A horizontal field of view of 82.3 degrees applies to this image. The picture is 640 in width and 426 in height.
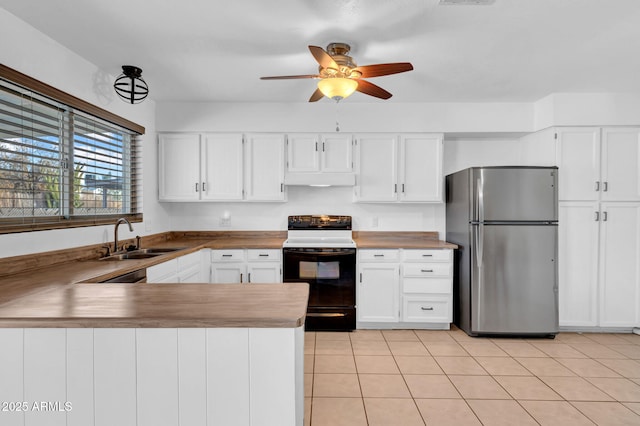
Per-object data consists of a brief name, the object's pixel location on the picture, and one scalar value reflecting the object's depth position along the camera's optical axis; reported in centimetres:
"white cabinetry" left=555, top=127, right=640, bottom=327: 354
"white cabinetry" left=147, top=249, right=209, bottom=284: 263
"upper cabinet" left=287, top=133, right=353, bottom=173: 390
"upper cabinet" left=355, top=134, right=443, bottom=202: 390
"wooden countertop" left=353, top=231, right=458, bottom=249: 366
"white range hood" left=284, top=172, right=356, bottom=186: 381
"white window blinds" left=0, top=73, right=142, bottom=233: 209
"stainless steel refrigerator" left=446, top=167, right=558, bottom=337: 340
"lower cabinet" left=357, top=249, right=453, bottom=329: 366
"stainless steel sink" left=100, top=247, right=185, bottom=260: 287
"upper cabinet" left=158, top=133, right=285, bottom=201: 391
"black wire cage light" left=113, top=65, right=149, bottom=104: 284
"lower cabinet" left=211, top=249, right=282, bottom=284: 368
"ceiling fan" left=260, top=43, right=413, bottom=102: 227
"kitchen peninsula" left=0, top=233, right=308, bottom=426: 124
